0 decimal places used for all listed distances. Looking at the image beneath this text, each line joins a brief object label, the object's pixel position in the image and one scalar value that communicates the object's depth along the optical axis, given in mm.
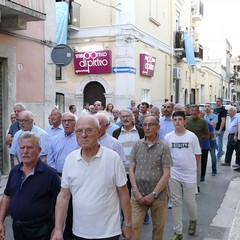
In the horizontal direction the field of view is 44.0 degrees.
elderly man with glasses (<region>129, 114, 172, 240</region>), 3158
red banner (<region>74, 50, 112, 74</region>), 13346
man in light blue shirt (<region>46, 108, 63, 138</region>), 4709
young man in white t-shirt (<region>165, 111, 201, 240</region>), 3810
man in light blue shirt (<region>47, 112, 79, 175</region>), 3863
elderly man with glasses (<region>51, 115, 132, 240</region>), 2267
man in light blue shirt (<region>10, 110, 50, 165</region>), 4026
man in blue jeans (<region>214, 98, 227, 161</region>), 8864
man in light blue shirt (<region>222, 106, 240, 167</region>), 8169
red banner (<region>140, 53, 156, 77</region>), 13998
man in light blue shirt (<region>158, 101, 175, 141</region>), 5365
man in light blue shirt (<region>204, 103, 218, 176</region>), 7264
